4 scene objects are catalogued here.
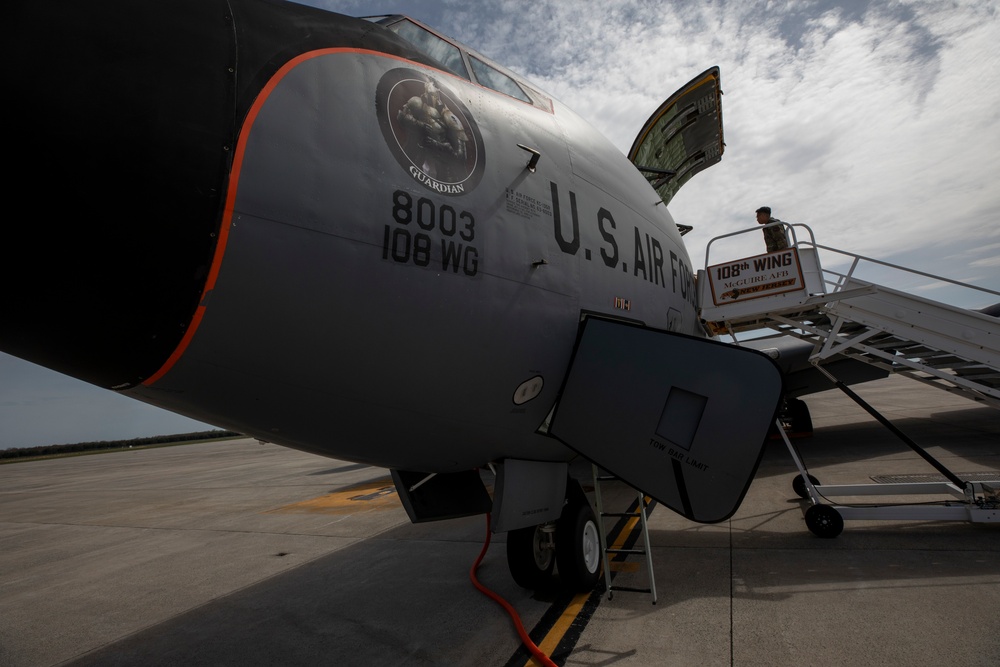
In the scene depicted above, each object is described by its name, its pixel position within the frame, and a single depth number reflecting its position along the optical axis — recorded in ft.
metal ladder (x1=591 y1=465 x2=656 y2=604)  16.51
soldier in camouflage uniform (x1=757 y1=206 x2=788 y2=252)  28.25
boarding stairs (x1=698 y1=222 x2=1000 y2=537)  20.76
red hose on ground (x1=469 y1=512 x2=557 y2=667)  13.32
